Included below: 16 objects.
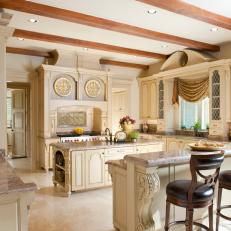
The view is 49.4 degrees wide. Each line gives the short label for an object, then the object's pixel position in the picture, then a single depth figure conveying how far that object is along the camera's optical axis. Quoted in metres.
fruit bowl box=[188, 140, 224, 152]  2.63
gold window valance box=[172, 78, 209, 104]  5.99
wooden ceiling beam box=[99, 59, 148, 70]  7.19
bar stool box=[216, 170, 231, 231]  2.68
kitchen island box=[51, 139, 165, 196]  4.23
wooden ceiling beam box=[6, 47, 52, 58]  5.88
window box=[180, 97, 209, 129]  6.37
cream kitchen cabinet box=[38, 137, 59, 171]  5.94
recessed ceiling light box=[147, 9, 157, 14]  3.78
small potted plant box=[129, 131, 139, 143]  5.04
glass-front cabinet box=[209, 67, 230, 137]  5.24
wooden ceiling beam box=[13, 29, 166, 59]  4.78
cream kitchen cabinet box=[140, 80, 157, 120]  7.29
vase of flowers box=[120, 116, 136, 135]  5.00
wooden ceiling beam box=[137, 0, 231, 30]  3.28
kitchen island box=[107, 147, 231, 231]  2.30
